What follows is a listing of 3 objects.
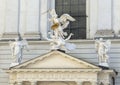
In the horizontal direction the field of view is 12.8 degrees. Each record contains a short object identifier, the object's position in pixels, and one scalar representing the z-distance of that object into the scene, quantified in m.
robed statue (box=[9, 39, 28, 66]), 31.59
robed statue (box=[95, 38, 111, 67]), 31.01
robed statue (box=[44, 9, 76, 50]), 31.17
